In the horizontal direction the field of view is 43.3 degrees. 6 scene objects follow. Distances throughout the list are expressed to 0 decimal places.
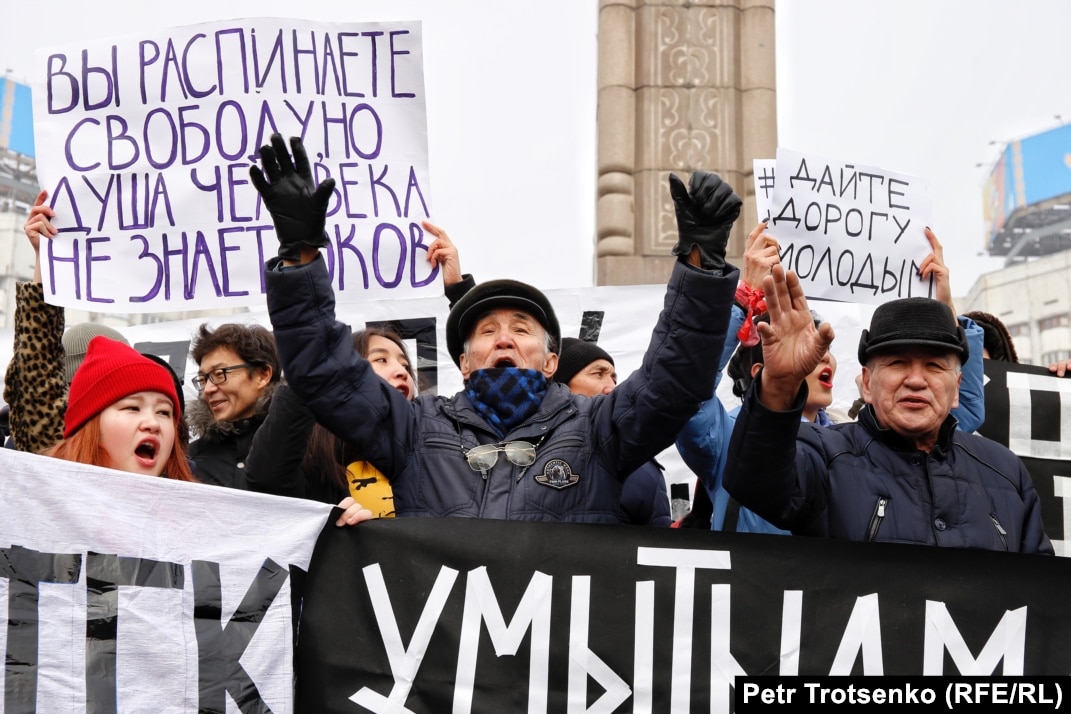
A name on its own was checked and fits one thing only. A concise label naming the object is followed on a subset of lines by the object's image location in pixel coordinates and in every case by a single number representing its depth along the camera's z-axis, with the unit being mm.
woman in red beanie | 3404
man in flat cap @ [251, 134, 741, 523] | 3090
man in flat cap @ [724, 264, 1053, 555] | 3105
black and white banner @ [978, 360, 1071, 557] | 4930
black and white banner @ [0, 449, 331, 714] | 3088
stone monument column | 7574
